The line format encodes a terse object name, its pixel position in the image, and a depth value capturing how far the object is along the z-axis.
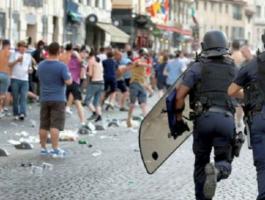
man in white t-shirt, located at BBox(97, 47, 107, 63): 25.98
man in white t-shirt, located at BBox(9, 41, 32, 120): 21.00
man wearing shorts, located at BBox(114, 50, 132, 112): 26.32
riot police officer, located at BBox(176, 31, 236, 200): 8.98
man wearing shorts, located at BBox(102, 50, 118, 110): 24.08
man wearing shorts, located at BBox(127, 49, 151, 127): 20.14
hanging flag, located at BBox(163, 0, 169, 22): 70.09
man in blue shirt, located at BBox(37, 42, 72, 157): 14.00
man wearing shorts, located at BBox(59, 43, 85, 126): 18.97
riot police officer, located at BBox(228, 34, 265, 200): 7.79
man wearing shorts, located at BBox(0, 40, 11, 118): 20.69
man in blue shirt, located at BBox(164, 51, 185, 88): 25.97
